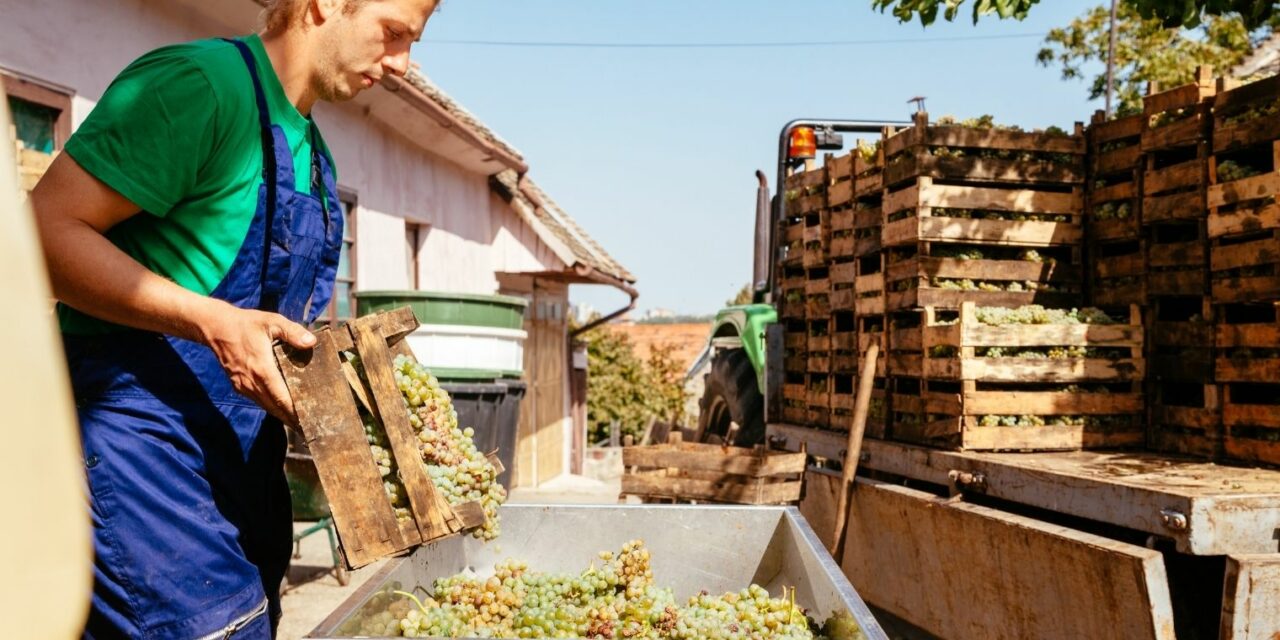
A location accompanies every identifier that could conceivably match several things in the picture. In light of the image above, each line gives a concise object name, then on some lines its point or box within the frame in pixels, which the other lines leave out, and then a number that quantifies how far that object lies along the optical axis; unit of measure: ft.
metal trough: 11.99
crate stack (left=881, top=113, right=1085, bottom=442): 18.34
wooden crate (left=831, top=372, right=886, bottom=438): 19.75
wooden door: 49.98
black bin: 21.76
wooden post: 18.38
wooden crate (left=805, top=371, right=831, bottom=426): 22.20
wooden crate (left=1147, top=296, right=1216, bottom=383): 15.46
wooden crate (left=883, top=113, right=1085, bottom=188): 18.48
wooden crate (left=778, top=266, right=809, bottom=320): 24.06
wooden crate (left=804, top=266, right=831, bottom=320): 22.66
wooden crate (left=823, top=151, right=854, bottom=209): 21.42
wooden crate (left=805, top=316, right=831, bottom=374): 22.34
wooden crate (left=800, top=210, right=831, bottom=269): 22.68
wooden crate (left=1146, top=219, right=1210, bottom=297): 15.64
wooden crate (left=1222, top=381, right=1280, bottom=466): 13.99
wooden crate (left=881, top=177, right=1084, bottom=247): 18.33
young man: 6.38
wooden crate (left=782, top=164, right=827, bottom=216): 23.15
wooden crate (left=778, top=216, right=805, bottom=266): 24.25
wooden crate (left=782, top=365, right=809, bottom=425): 23.56
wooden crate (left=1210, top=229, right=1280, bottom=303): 14.16
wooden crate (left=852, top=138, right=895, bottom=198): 20.11
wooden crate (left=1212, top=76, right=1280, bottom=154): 14.46
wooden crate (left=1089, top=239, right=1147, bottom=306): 17.40
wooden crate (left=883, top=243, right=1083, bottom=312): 18.29
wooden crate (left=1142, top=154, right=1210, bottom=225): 15.74
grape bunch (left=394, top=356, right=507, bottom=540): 8.02
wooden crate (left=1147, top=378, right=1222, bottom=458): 15.16
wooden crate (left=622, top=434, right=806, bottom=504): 20.24
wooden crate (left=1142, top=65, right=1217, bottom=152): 15.98
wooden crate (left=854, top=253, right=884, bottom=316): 19.81
